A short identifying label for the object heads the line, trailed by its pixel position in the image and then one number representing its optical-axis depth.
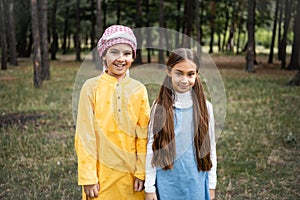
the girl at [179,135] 2.51
